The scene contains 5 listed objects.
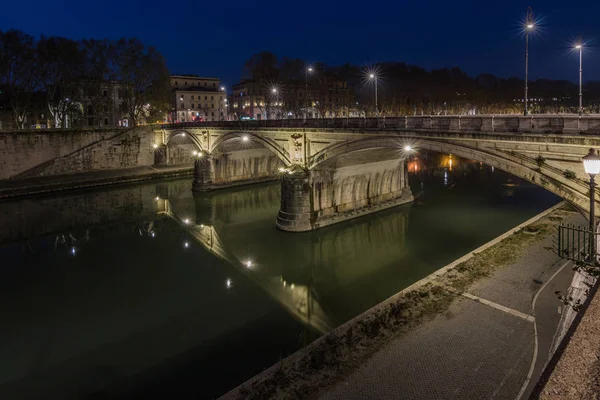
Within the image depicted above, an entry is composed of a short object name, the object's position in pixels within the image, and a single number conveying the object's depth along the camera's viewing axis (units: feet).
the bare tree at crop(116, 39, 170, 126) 151.12
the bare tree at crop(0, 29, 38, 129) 124.88
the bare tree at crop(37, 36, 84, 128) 132.87
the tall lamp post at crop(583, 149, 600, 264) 22.79
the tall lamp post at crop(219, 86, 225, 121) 263.90
